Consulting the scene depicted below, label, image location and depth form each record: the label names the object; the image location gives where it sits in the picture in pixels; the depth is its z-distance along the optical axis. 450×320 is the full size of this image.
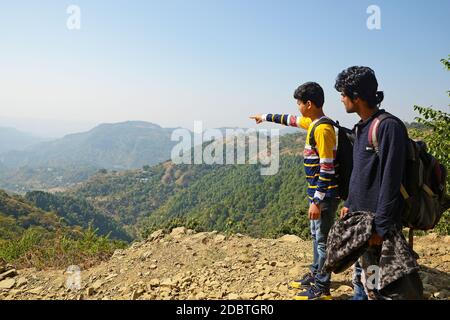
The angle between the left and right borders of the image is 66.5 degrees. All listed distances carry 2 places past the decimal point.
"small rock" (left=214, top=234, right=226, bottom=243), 5.97
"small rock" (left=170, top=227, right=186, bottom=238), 6.59
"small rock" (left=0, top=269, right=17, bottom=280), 5.37
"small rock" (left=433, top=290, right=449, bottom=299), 3.53
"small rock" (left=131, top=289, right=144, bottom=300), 4.14
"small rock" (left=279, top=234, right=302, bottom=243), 6.09
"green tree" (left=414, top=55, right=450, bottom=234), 9.12
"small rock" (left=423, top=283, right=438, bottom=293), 3.67
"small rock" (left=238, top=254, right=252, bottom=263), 4.95
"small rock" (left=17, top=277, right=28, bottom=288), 5.11
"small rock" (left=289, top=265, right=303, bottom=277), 4.23
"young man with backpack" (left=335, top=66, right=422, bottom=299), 2.29
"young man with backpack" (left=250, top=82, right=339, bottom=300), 3.14
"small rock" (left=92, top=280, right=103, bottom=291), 4.70
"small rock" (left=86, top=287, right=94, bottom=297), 4.55
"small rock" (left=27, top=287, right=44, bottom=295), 4.88
